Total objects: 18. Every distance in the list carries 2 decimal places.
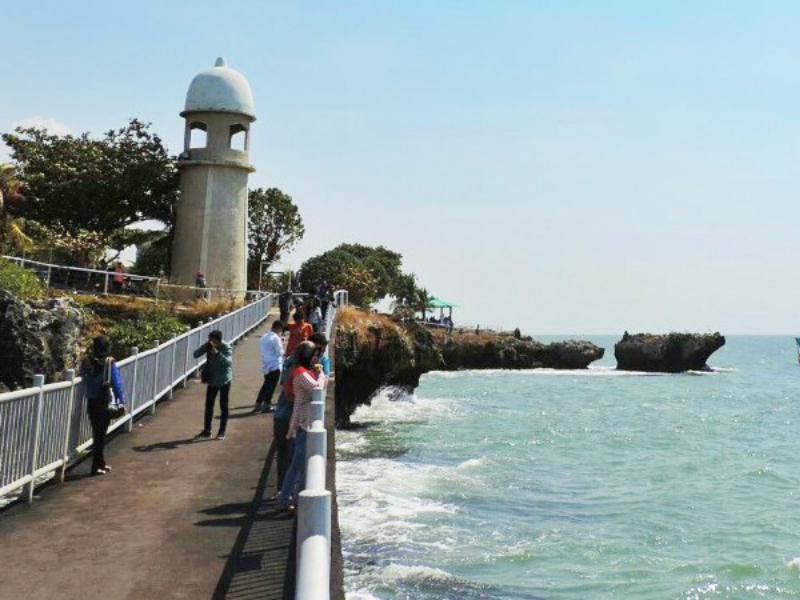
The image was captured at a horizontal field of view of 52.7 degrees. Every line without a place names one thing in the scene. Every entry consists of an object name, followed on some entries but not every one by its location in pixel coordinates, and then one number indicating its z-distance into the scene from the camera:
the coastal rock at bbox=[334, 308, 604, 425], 29.22
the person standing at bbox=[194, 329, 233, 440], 11.66
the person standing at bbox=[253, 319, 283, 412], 13.65
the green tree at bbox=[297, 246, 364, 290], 67.31
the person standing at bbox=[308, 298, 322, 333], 20.56
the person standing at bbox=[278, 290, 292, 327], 27.76
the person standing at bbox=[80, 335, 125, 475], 9.65
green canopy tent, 91.75
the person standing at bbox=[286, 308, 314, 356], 13.58
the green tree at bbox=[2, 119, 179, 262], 40.12
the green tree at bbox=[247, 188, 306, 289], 52.72
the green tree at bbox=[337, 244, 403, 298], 80.77
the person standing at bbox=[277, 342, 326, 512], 7.82
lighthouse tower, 36.78
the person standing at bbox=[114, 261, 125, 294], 31.28
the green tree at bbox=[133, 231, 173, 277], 46.97
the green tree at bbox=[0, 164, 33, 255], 28.16
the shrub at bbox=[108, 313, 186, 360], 21.34
